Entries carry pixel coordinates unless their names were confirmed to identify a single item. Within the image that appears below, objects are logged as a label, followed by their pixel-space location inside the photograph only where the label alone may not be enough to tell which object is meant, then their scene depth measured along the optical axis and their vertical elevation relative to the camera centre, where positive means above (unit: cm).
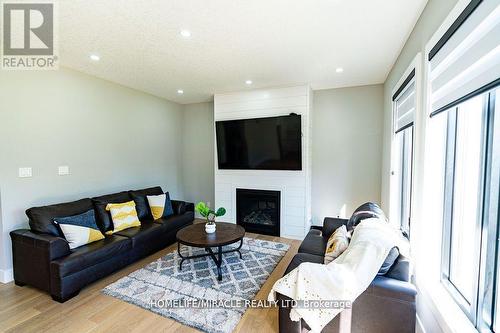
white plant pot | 299 -93
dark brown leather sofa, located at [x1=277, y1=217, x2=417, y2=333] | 154 -104
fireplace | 425 -103
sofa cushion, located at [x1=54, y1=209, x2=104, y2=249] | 257 -85
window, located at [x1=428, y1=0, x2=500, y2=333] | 114 +3
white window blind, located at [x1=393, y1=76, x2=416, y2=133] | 226 +61
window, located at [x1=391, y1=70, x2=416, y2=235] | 236 +12
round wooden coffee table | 268 -101
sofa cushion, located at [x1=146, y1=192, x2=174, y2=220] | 379 -82
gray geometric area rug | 208 -144
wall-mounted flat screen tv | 394 +28
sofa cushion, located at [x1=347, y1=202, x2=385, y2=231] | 247 -61
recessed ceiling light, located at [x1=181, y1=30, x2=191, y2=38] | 227 +128
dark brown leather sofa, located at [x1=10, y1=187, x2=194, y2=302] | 229 -107
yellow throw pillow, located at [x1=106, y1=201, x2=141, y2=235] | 319 -85
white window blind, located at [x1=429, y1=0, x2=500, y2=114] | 105 +57
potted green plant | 300 -74
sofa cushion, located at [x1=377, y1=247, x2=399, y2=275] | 170 -77
